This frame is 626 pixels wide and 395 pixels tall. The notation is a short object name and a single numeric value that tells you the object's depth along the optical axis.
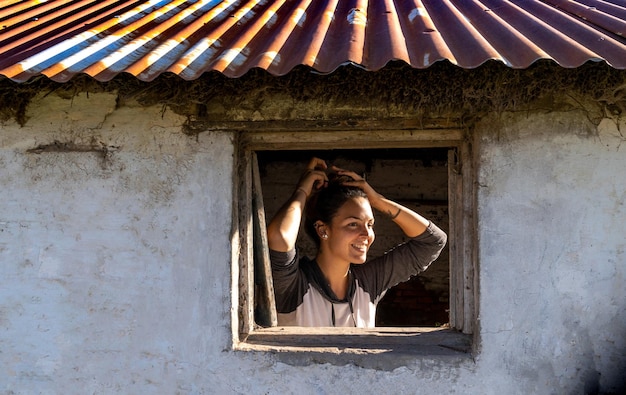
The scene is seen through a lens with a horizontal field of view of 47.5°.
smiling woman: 4.12
